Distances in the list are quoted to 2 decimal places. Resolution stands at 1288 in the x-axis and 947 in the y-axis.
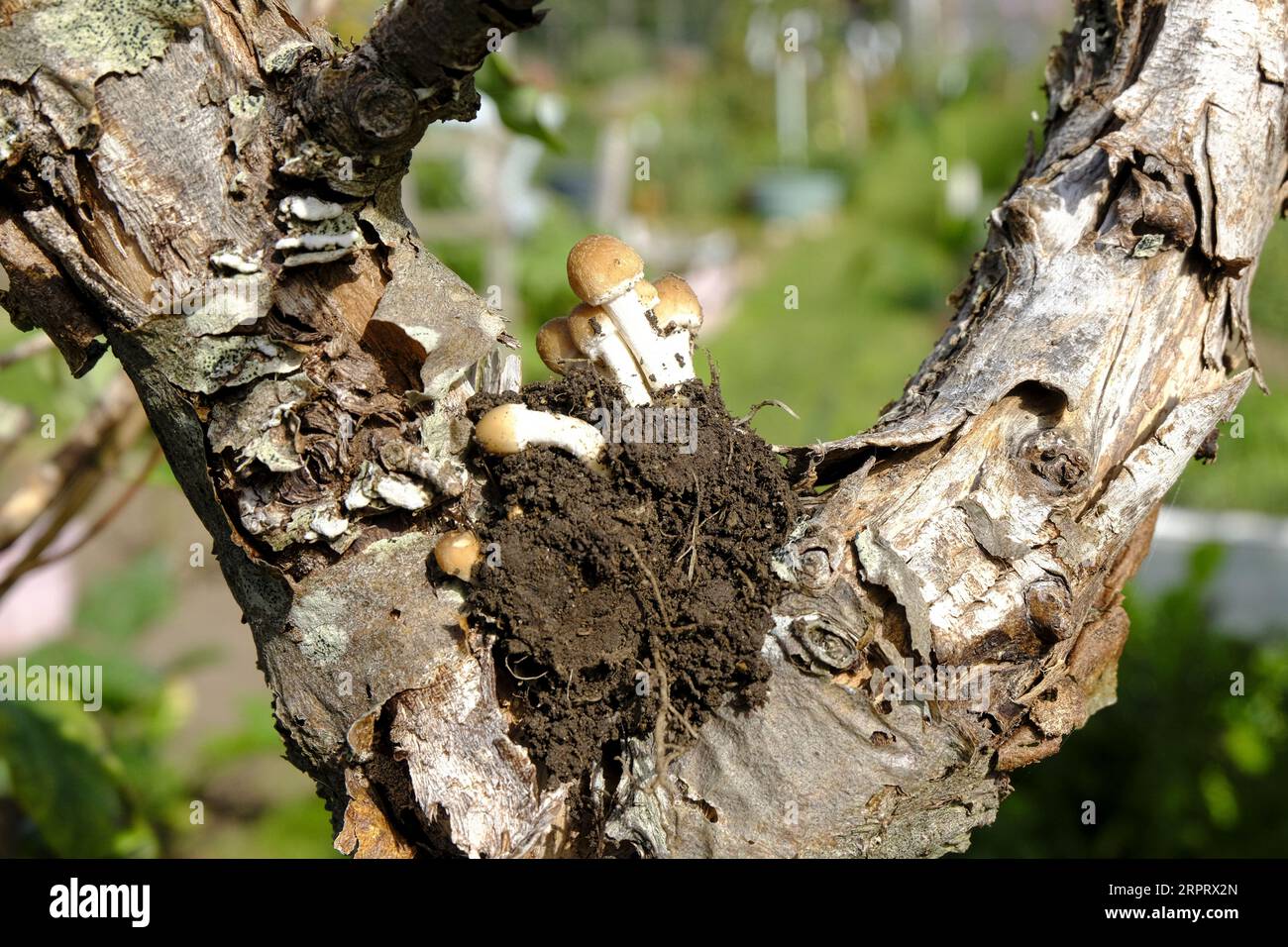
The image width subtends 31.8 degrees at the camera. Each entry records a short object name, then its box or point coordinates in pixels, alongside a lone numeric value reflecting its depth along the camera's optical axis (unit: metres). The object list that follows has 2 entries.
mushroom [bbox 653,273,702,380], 0.59
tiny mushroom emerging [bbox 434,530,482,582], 0.53
